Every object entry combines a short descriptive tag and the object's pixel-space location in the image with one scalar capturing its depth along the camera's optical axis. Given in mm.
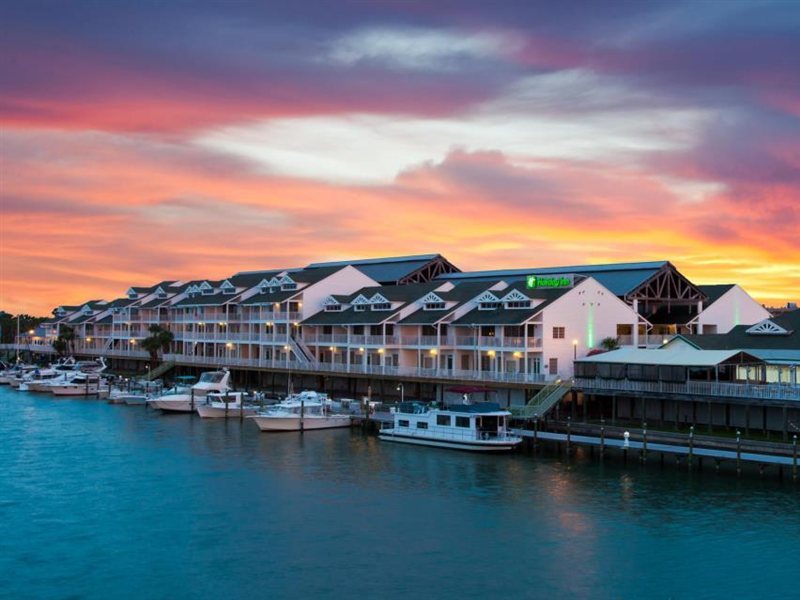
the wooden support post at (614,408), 67812
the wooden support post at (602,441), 58719
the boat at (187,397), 88688
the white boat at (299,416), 73125
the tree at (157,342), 121850
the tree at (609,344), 77625
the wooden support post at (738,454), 52566
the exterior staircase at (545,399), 65812
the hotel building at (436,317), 76938
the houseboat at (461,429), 62781
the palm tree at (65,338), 153125
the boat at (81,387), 108000
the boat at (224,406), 83062
